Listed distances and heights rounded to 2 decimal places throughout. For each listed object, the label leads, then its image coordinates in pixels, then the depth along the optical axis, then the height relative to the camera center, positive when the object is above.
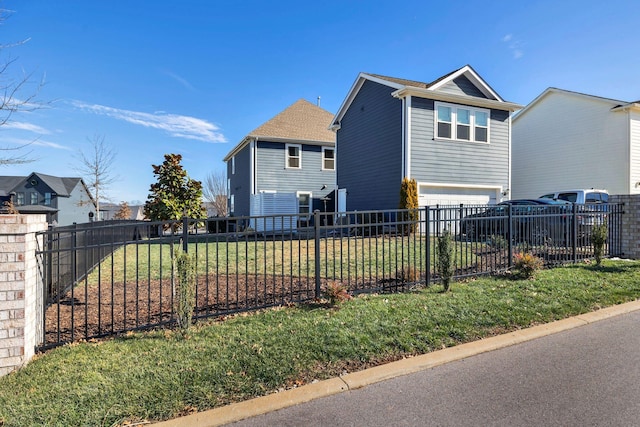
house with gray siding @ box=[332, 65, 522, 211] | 14.01 +3.12
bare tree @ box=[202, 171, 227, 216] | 36.53 +2.22
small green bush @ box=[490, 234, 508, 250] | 7.15 -0.66
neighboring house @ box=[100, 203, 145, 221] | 48.05 -0.01
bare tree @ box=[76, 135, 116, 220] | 23.48 +1.90
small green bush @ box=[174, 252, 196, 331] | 3.89 -0.90
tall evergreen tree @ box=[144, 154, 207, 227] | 9.73 +0.53
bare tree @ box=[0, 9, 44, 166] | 6.42 +0.92
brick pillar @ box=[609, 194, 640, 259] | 8.29 -0.36
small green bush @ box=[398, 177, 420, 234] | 13.16 +0.67
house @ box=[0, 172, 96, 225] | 38.97 +2.26
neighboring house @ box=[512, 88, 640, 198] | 15.95 +3.50
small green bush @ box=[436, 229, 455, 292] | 5.51 -0.74
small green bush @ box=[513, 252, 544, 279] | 6.28 -1.00
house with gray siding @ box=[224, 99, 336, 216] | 20.39 +3.04
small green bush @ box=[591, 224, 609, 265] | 7.34 -0.61
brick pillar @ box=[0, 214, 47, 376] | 3.28 -0.78
